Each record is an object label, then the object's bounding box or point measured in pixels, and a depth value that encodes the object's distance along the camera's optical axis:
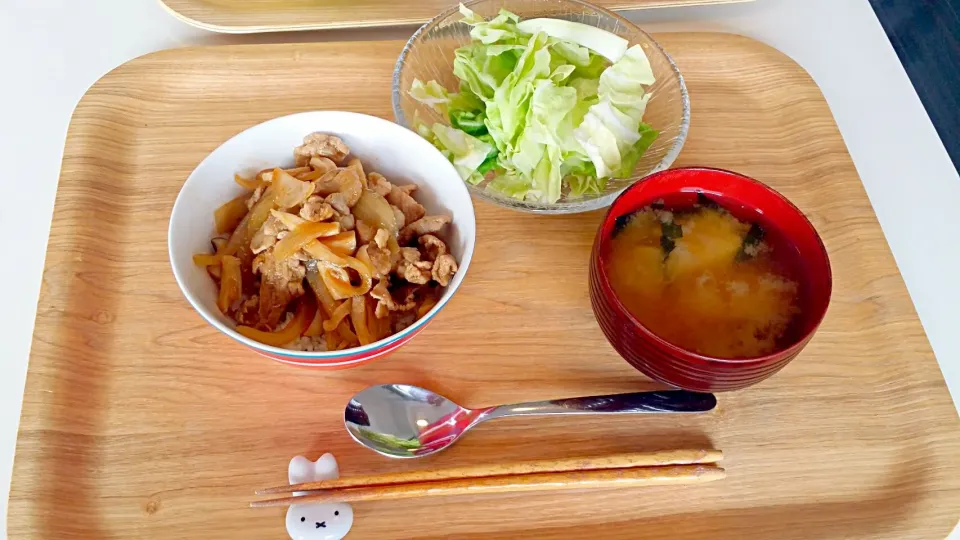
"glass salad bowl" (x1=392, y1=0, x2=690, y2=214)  0.50
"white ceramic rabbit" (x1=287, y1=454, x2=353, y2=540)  0.40
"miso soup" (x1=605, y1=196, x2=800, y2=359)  0.41
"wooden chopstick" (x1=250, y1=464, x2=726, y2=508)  0.40
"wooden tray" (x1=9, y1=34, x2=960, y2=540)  0.41
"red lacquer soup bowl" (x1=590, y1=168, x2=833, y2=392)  0.39
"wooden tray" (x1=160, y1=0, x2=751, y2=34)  0.58
